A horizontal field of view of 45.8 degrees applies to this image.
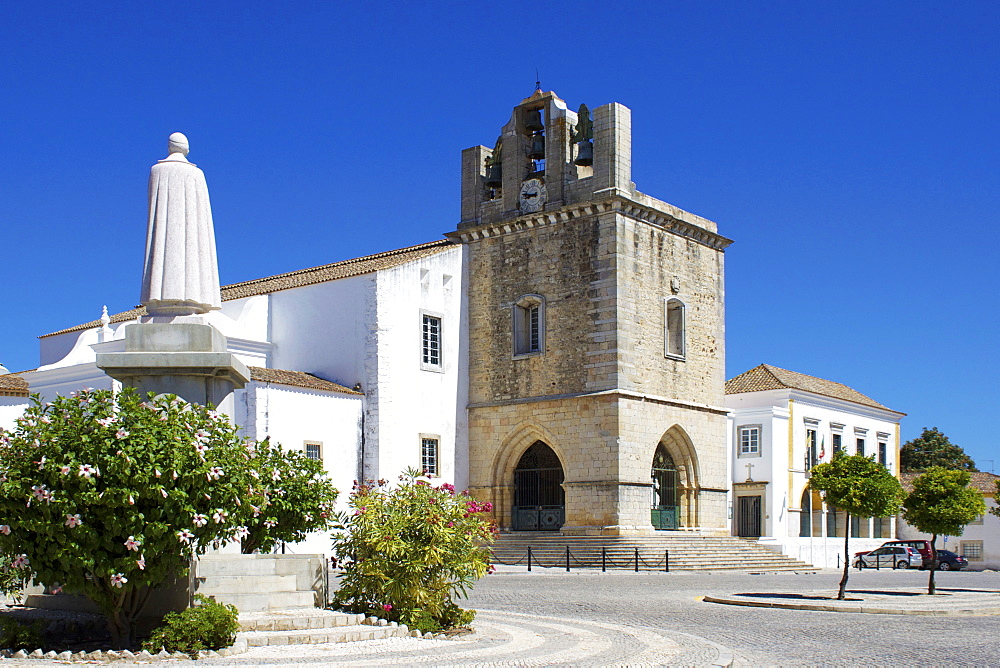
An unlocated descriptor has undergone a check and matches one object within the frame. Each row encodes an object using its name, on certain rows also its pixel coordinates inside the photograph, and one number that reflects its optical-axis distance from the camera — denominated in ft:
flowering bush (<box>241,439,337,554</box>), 42.19
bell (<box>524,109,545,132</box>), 110.93
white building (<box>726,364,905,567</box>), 126.21
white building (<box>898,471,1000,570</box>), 138.72
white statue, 42.29
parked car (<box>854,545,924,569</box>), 118.47
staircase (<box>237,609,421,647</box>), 36.58
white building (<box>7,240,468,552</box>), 95.04
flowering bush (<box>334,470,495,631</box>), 41.04
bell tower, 100.22
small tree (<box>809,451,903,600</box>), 63.16
